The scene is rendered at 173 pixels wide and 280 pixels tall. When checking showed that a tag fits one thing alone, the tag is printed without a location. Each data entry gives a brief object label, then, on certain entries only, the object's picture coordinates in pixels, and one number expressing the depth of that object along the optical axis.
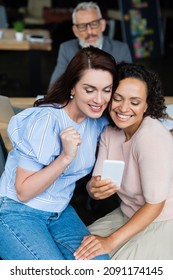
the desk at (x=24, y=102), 2.75
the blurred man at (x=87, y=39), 3.25
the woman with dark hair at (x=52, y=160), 1.60
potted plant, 4.60
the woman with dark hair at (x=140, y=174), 1.66
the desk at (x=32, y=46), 4.50
